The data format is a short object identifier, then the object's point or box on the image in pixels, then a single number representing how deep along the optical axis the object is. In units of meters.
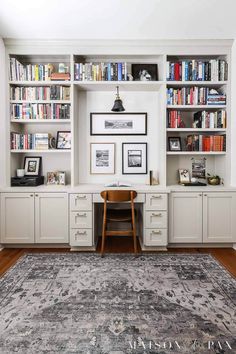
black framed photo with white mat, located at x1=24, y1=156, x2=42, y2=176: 3.87
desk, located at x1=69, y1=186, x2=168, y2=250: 3.41
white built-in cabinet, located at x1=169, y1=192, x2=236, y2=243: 3.50
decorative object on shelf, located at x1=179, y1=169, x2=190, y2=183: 3.86
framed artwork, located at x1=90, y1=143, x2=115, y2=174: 3.98
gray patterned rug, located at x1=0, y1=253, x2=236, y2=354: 1.68
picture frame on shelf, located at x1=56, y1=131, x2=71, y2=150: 3.78
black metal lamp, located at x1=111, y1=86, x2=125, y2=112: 3.54
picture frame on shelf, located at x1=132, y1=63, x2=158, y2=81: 3.71
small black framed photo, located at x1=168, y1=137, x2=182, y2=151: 3.78
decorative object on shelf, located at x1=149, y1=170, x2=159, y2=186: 3.78
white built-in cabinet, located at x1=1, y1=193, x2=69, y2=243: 3.48
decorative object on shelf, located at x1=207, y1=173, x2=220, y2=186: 3.77
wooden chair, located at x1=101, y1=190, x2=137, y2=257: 3.19
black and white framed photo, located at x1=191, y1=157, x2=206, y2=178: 3.98
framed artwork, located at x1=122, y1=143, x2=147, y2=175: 3.97
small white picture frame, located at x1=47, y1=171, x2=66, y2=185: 3.81
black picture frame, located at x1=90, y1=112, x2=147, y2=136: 3.93
